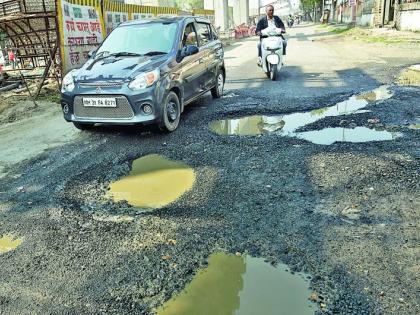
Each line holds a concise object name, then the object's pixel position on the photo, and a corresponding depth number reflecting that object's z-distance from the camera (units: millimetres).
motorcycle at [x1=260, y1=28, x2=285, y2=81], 9680
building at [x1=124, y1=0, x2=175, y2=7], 42750
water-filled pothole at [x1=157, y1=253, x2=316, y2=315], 2480
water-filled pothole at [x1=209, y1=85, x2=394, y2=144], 5527
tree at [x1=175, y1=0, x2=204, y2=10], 94438
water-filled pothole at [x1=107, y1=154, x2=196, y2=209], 4035
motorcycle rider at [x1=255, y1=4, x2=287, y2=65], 9782
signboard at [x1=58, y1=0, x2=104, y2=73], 9766
